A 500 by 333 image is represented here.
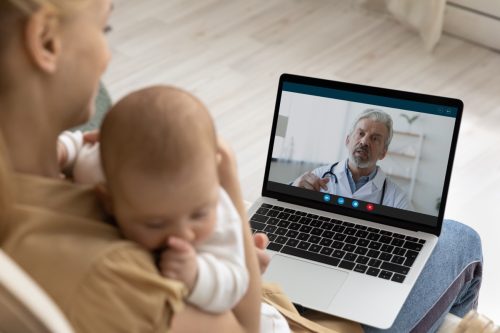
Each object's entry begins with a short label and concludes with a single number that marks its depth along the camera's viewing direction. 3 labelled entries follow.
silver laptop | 2.06
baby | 1.43
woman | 1.37
